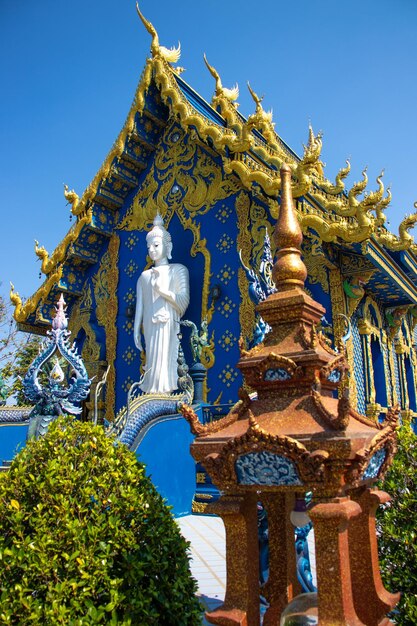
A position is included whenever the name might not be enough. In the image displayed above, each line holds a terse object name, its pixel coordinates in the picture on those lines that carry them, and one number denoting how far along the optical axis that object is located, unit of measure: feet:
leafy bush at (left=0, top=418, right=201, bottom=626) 7.47
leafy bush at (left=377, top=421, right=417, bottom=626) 9.32
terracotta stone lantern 7.01
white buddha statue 29.68
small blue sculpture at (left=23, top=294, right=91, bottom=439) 22.71
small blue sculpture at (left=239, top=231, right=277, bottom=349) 22.44
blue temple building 25.32
